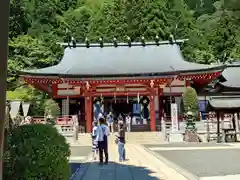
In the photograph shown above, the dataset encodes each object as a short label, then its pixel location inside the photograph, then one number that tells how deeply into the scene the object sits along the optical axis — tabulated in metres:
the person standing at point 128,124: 24.83
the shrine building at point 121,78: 24.66
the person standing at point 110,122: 24.41
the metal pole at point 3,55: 2.86
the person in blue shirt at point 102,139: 10.76
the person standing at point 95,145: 11.06
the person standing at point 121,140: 11.54
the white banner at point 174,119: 21.11
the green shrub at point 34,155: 5.17
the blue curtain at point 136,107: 29.98
